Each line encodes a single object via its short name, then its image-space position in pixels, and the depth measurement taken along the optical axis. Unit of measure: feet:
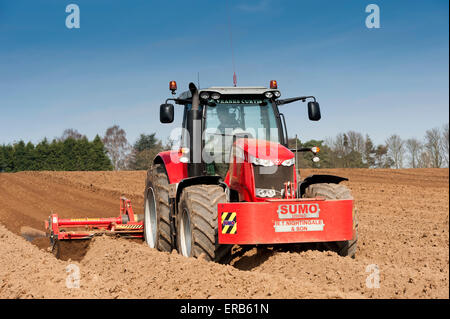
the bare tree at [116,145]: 166.40
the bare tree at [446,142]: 84.94
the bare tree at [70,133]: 196.85
